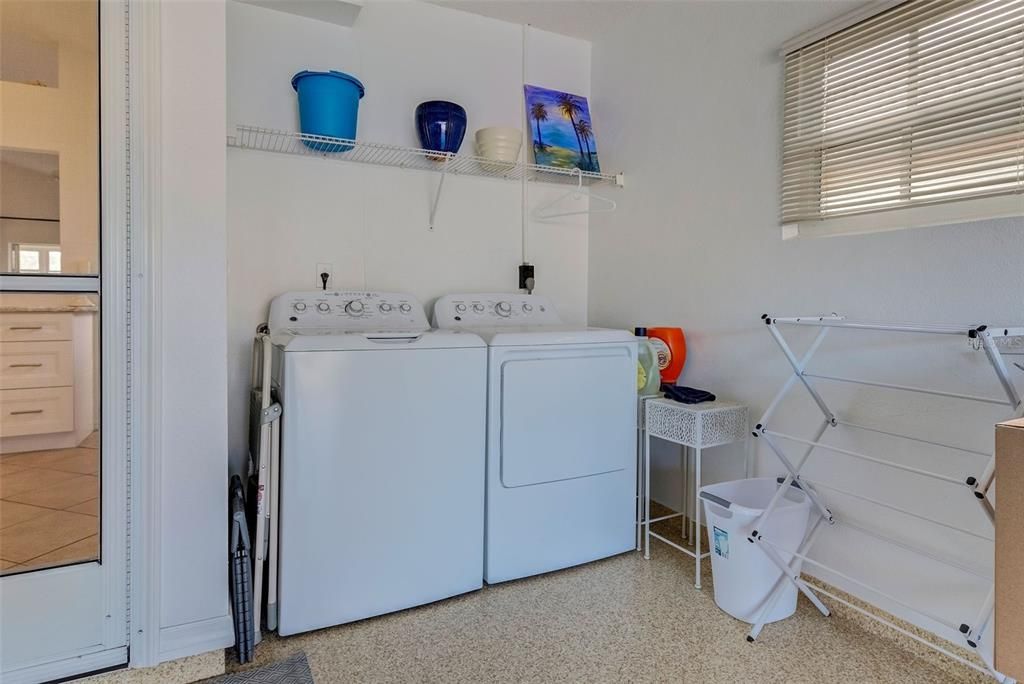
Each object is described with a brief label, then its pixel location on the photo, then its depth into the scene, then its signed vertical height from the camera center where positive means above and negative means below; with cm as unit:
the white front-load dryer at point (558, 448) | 205 -44
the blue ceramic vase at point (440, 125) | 248 +94
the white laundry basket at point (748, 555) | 182 -73
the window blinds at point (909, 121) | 149 +67
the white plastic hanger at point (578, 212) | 297 +70
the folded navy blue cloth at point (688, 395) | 222 -24
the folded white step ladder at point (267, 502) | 171 -53
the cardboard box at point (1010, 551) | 67 -26
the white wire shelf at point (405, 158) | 229 +81
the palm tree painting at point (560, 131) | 293 +110
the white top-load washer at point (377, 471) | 173 -46
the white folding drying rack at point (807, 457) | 127 -35
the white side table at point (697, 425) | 208 -34
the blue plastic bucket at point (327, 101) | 221 +93
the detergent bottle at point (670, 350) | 246 -6
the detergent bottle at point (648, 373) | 241 -16
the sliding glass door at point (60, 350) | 153 -6
